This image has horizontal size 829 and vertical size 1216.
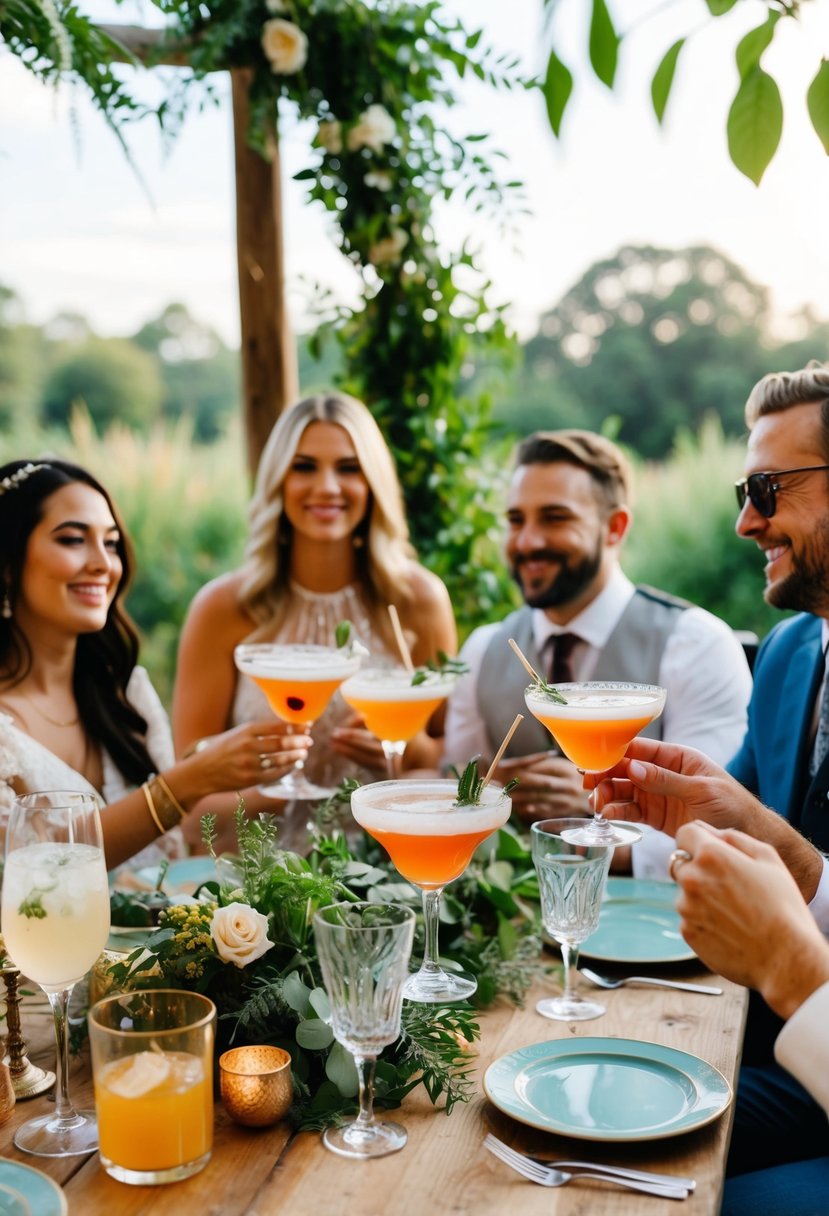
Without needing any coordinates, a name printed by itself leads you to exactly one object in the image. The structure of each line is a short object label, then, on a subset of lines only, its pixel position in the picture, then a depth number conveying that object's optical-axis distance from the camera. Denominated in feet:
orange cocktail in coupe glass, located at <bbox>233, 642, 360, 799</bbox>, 8.51
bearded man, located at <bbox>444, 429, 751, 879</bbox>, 10.62
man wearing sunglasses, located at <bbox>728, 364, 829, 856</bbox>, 8.33
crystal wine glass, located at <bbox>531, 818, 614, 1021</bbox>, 5.72
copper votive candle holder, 4.60
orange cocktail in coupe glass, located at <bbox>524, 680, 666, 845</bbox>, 6.07
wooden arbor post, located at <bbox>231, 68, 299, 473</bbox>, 12.62
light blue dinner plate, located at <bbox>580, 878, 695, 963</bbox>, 6.53
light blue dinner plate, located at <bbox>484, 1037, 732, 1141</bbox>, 4.57
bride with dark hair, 8.13
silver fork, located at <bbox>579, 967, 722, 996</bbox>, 6.14
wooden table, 4.14
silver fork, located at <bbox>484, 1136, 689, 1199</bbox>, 4.21
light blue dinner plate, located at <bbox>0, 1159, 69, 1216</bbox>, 3.92
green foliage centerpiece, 4.82
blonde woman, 11.50
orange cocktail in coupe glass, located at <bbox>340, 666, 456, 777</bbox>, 8.13
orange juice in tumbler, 4.13
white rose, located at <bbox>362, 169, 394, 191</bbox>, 12.34
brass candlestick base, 5.05
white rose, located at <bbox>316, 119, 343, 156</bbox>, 12.17
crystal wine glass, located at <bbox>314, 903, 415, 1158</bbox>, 4.20
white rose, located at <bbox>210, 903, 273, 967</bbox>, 4.93
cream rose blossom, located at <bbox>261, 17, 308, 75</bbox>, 11.43
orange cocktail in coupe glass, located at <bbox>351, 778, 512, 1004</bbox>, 5.33
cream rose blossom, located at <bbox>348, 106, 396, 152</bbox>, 12.04
